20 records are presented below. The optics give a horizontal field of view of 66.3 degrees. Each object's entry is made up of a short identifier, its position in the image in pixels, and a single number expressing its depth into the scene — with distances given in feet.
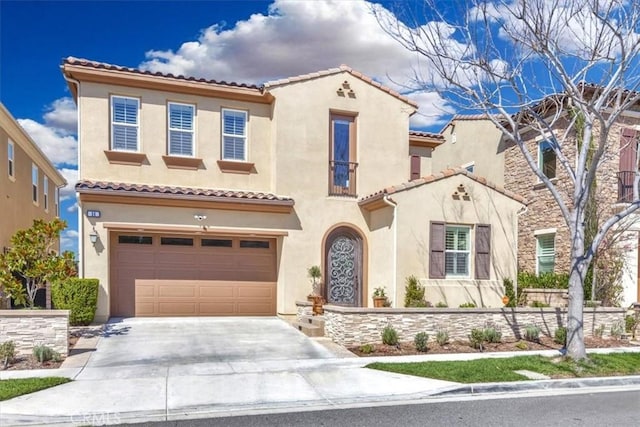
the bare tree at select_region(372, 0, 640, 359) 31.99
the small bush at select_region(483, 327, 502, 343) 37.60
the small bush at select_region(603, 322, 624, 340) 41.65
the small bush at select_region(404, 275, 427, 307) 42.39
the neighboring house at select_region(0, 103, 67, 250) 55.16
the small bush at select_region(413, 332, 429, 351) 34.47
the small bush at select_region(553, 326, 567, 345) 38.66
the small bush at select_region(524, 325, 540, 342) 39.34
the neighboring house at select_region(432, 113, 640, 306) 52.60
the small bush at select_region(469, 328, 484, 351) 36.37
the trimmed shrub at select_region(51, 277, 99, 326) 38.17
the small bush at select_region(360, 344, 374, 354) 33.60
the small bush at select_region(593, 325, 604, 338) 41.63
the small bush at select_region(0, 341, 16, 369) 28.04
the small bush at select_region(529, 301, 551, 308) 44.99
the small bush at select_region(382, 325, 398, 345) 35.25
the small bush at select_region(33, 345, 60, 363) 28.99
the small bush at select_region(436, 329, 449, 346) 36.50
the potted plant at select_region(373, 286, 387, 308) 44.19
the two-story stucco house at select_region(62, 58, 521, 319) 43.24
